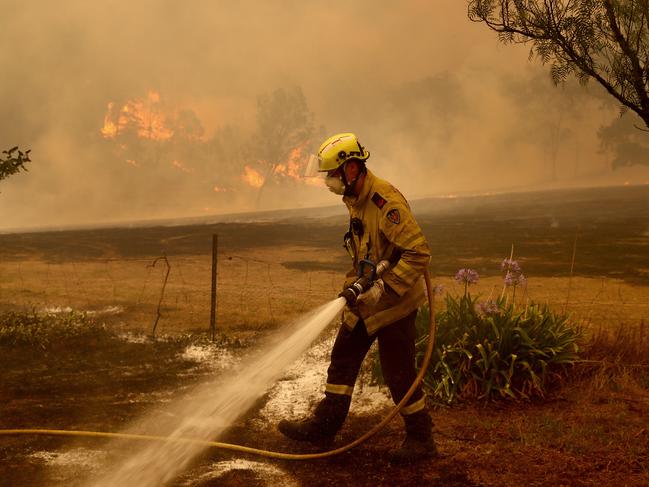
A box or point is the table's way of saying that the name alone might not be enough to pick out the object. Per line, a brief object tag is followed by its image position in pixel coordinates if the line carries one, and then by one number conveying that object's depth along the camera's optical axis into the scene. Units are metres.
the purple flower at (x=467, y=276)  5.78
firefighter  3.87
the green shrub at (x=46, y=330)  7.39
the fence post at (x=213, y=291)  8.05
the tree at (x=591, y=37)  6.03
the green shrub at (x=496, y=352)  5.14
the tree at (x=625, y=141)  56.72
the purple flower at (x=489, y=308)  5.52
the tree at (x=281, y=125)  50.16
